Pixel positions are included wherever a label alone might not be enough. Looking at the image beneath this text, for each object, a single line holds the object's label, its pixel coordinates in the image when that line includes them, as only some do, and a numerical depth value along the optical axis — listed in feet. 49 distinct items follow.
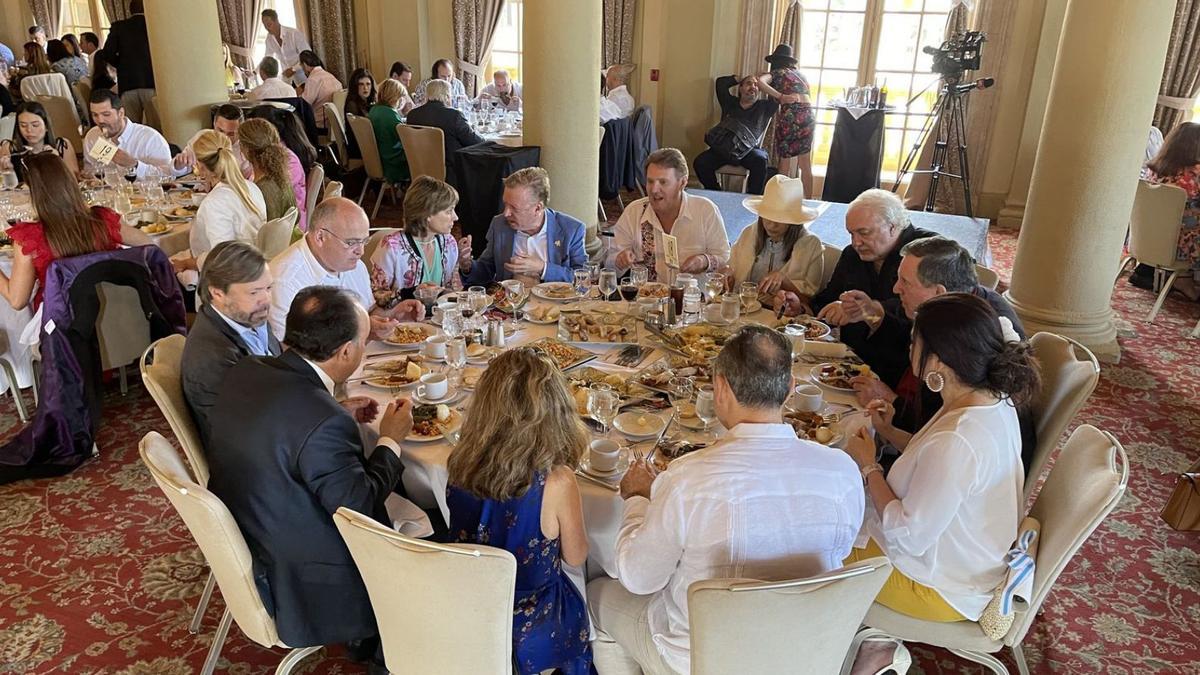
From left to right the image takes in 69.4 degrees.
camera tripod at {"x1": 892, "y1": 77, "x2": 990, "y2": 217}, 26.43
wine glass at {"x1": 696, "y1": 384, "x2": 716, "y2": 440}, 8.24
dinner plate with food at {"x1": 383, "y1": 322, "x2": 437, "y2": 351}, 10.11
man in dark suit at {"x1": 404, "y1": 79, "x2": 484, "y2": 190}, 23.79
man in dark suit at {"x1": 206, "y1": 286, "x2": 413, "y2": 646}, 6.67
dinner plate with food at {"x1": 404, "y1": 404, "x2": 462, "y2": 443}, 7.89
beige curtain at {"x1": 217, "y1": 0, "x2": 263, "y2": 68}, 38.60
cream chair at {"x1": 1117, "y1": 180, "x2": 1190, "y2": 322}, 18.61
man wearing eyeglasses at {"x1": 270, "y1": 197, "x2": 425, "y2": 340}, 10.64
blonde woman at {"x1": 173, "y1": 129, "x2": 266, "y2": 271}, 13.94
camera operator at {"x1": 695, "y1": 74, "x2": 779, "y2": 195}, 27.91
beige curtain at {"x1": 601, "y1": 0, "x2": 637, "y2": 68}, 31.83
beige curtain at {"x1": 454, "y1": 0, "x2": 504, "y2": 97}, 35.01
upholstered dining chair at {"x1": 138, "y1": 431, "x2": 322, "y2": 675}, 6.26
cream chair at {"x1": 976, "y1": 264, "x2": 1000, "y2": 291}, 11.60
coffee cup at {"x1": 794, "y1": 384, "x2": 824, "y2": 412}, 8.53
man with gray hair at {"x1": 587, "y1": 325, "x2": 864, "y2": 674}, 5.81
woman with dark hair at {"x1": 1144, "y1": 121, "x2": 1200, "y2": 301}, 19.44
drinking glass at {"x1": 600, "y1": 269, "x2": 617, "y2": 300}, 11.56
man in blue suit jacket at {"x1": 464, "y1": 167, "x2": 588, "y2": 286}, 12.84
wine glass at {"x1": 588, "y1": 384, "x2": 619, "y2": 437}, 7.97
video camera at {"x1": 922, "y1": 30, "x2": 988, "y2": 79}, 24.45
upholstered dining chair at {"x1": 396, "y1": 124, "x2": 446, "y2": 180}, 23.43
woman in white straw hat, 12.41
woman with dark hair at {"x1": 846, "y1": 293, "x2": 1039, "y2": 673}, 6.61
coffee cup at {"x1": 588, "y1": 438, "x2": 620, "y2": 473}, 7.37
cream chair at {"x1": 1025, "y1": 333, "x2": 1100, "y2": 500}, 8.42
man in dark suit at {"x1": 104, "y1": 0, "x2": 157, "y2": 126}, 30.32
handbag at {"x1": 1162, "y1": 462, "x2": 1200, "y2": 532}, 9.89
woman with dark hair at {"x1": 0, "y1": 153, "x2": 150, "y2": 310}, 11.49
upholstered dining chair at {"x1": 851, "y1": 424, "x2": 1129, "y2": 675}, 6.55
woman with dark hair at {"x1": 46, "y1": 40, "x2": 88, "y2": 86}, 35.65
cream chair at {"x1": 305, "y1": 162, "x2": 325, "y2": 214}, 17.97
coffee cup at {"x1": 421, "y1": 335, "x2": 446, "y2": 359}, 9.67
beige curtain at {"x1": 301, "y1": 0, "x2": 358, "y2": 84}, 35.96
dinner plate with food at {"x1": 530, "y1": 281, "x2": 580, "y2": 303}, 11.85
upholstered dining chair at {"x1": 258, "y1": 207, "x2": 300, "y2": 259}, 13.12
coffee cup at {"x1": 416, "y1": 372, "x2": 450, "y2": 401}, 8.55
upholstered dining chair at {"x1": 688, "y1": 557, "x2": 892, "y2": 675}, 5.33
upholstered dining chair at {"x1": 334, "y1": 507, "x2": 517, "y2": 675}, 5.55
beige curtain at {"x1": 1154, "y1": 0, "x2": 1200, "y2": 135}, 26.03
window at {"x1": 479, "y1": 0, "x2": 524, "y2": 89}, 35.86
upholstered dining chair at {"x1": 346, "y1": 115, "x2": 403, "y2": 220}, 26.03
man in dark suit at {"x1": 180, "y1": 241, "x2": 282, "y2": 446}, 8.43
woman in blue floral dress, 6.44
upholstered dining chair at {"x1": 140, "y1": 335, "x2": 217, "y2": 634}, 8.10
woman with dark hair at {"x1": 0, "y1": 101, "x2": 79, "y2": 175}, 18.39
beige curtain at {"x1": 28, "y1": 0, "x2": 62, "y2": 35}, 43.01
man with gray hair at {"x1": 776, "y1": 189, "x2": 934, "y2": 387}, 10.78
